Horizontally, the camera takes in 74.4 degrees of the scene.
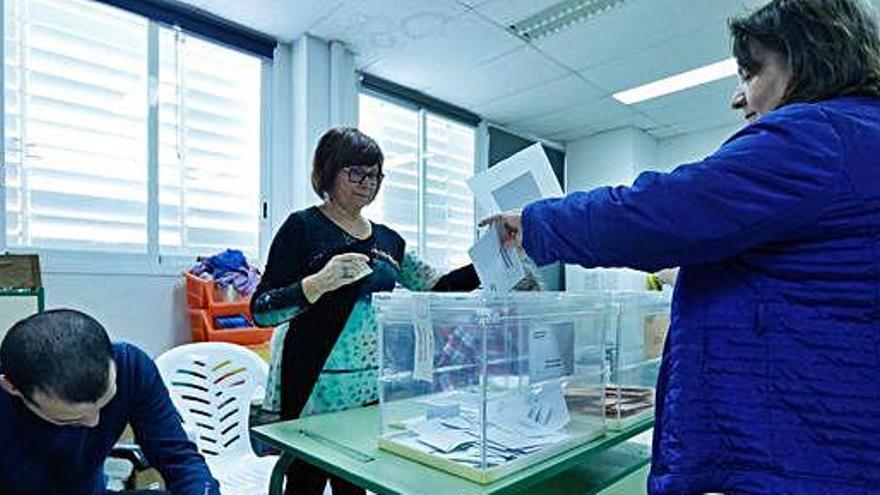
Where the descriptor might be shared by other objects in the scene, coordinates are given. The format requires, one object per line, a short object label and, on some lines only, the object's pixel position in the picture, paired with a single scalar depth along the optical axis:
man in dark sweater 0.99
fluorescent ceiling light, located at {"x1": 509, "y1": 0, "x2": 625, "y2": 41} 3.12
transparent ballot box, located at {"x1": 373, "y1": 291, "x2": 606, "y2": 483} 1.00
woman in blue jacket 0.63
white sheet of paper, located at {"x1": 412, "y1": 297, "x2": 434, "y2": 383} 1.08
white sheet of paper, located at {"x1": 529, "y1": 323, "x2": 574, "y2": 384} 1.07
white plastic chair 2.05
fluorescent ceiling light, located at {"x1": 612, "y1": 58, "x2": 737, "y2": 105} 3.90
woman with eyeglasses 1.40
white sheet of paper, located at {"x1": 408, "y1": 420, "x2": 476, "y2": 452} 1.02
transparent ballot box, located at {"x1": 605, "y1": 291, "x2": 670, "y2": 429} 1.29
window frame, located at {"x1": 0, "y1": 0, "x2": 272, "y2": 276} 2.54
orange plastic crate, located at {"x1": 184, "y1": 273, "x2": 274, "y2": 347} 2.82
